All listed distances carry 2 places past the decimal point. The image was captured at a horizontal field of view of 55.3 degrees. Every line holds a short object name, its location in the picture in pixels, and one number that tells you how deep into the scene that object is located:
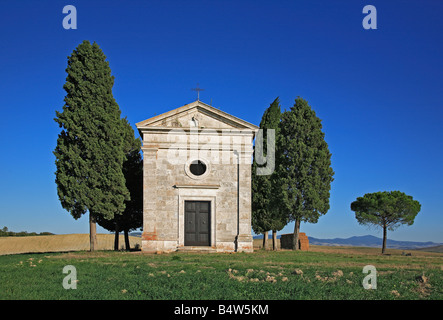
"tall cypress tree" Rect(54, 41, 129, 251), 23.12
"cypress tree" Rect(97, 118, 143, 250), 28.77
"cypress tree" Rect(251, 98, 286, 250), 29.64
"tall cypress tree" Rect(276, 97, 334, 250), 27.38
